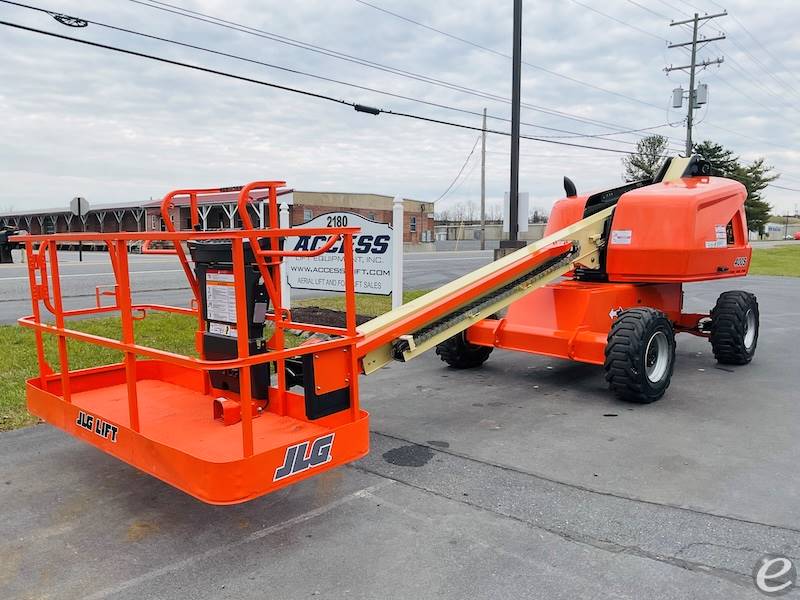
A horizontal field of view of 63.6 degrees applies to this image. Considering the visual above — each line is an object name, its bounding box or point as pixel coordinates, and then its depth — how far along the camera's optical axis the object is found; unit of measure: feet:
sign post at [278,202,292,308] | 31.94
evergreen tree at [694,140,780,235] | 207.36
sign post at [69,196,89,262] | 91.86
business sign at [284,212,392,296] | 30.50
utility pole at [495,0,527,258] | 41.98
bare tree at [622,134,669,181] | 216.74
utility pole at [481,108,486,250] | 160.97
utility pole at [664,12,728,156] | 127.24
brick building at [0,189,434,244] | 152.05
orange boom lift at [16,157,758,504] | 11.89
